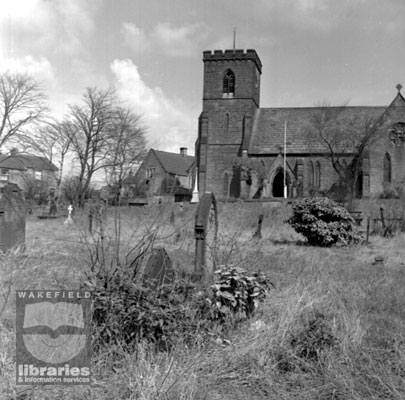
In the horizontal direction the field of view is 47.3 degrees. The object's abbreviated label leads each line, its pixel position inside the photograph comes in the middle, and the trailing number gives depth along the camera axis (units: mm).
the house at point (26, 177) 57531
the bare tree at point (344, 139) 40812
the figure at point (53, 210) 30042
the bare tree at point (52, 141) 36447
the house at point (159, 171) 53206
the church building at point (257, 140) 42094
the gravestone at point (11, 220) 10641
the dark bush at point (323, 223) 15109
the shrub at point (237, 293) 4859
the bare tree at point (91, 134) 43750
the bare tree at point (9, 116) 35938
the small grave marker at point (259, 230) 14636
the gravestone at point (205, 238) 6909
